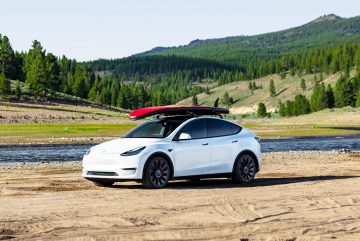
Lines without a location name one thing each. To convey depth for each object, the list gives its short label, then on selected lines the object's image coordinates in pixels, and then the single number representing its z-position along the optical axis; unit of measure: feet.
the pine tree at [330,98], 590.84
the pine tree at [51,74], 436.35
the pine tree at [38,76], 428.97
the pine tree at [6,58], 456.04
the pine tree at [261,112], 635.25
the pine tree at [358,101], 535.93
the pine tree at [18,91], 407.64
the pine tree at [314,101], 595.47
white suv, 54.60
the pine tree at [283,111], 638.94
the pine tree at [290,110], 621.43
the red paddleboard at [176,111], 58.13
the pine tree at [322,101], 584.40
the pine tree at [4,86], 396.57
